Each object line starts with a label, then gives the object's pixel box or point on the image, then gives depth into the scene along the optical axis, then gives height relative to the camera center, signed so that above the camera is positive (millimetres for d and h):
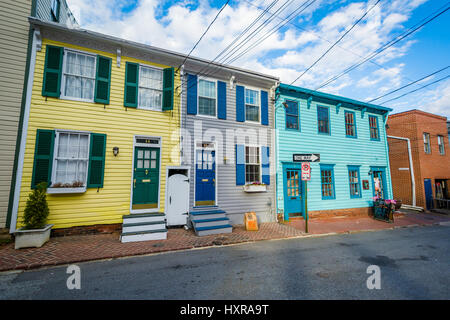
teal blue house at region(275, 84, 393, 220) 10586 +1800
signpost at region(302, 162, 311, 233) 7980 +389
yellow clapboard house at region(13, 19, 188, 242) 6617 +1808
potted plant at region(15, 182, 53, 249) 5605 -1176
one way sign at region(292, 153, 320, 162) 7959 +962
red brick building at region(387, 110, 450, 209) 15102 +1996
